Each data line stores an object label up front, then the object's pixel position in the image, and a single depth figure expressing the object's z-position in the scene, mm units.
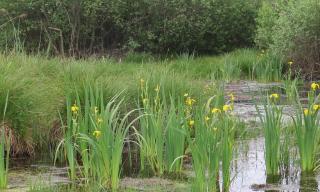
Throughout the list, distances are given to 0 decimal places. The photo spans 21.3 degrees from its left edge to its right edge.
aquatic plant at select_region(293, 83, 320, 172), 7704
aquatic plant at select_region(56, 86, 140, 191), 6956
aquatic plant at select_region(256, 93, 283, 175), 7555
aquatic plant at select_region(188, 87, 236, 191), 6592
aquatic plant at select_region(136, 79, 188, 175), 7524
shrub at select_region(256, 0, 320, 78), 20929
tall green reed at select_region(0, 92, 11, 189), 6905
